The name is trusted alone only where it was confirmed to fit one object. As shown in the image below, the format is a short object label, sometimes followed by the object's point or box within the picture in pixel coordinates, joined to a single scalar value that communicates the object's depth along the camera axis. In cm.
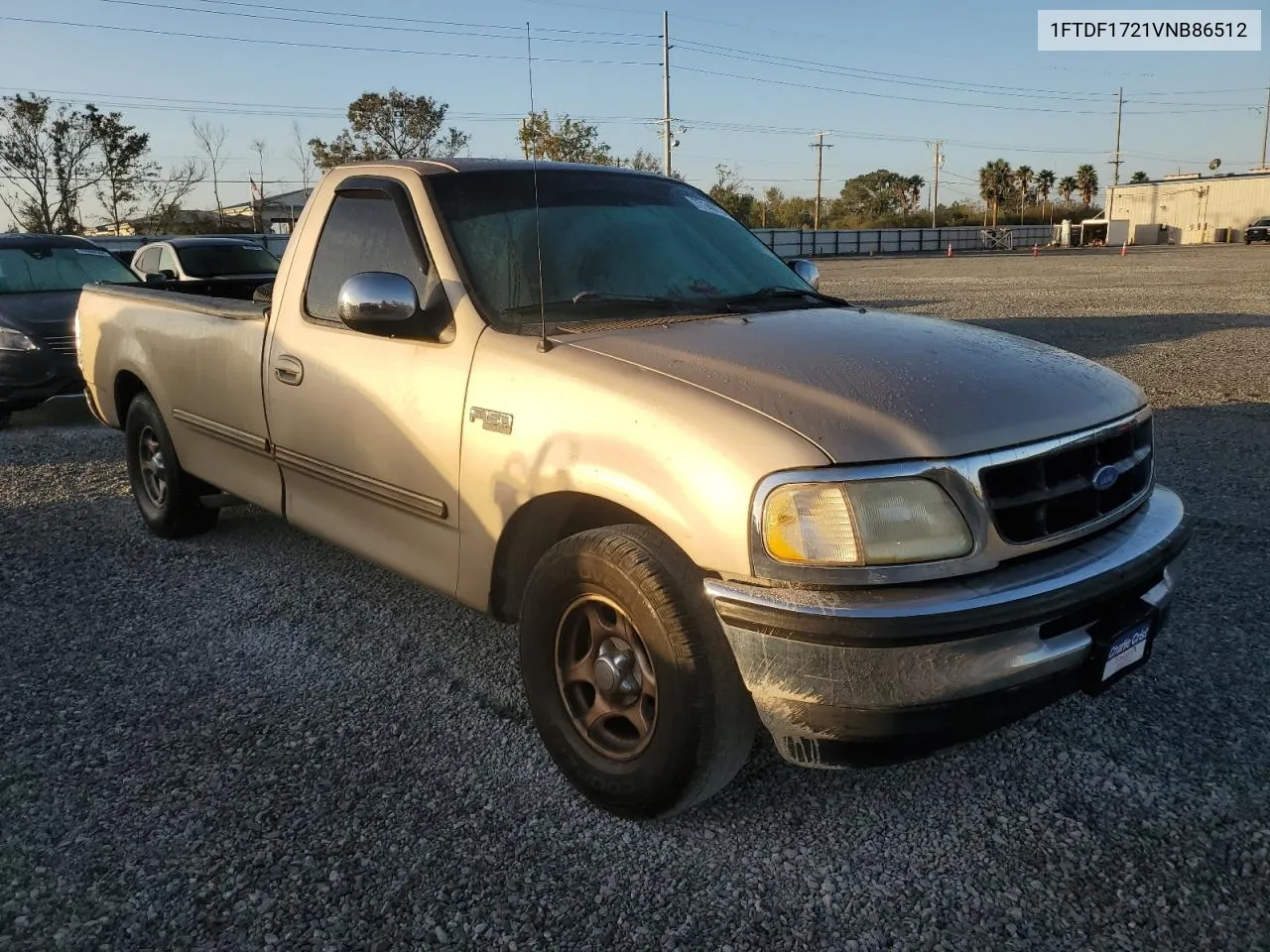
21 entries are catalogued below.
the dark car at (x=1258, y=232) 5503
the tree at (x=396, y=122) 4009
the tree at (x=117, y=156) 3594
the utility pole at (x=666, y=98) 4678
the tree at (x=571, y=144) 3675
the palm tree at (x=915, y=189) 10000
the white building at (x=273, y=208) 5139
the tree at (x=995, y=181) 9262
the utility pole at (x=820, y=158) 8875
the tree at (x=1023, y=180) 9544
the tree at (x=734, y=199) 6962
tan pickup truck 228
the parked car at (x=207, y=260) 1196
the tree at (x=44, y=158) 3403
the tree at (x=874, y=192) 9906
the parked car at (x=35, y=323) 847
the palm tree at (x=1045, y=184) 10056
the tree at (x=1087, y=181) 10056
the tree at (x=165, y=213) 3956
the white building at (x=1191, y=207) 6744
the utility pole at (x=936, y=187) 9106
